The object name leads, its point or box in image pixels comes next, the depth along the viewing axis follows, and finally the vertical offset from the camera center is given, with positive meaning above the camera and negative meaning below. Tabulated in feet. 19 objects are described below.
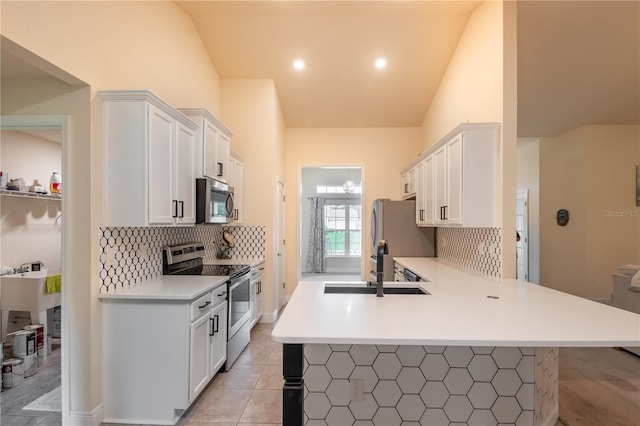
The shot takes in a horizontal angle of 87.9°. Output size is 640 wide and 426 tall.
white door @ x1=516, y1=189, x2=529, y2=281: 22.58 -1.38
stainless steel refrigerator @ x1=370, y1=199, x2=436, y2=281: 15.02 -0.85
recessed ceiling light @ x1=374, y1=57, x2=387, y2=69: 14.33 +6.59
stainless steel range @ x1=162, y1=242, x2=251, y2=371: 10.22 -2.17
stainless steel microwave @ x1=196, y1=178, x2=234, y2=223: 10.19 +0.42
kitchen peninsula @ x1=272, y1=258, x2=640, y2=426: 5.97 -3.12
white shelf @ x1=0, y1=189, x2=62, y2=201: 10.91 +0.66
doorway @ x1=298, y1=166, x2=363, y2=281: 29.84 -0.87
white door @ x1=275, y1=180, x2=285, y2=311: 16.37 -1.75
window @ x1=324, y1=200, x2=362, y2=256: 30.42 -1.24
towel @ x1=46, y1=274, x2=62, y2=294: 10.87 -2.31
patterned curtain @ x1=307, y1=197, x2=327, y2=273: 29.66 -2.39
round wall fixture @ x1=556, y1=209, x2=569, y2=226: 19.40 -0.21
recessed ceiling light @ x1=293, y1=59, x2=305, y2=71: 14.52 +6.62
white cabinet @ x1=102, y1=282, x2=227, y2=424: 7.45 -3.30
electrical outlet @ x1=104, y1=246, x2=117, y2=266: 7.72 -0.98
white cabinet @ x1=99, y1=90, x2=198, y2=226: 7.55 +1.30
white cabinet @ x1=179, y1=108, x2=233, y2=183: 10.34 +2.27
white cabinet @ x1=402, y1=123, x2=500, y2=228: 9.44 +1.13
